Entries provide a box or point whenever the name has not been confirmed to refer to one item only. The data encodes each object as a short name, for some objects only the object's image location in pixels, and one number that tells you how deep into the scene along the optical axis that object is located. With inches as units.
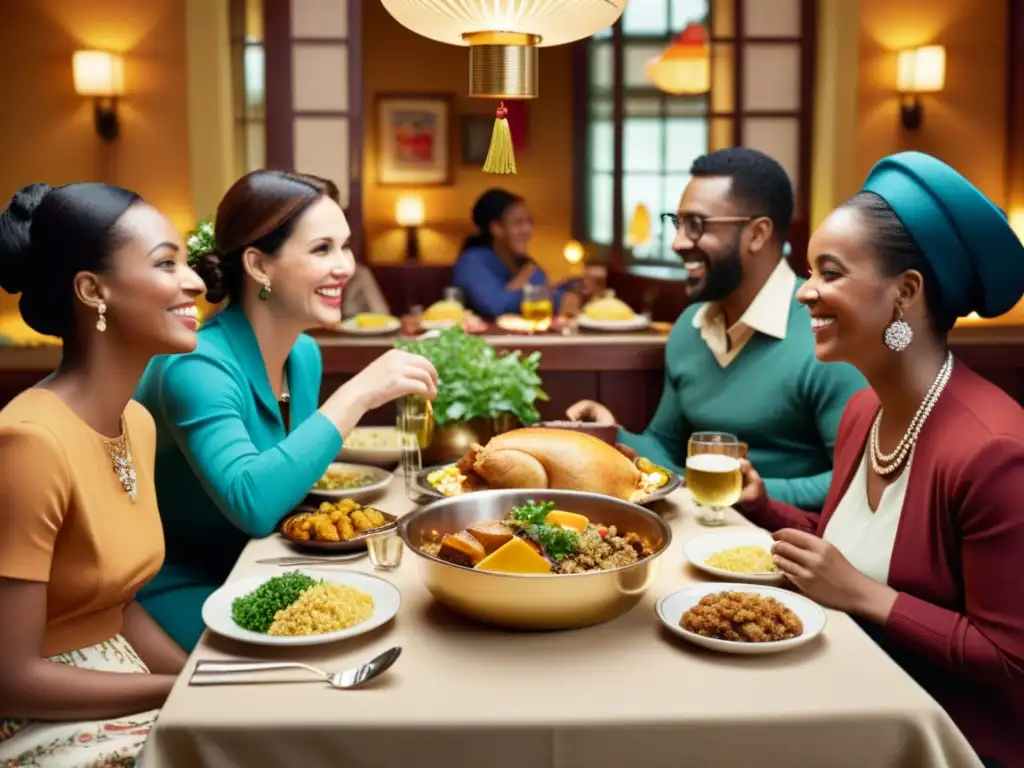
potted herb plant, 94.0
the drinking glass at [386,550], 70.3
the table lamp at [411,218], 350.6
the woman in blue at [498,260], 227.8
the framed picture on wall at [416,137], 358.6
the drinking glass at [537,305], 165.0
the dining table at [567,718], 50.7
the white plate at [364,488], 86.2
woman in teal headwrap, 63.5
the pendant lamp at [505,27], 75.2
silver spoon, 54.0
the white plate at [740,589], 56.7
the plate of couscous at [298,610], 58.4
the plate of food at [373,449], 100.4
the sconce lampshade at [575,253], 206.8
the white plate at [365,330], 159.0
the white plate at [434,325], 163.5
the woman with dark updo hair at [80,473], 58.8
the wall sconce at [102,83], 221.1
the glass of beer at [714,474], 79.4
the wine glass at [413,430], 89.0
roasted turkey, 77.1
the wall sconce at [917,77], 219.0
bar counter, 152.6
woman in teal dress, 77.8
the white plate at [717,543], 72.1
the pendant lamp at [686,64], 222.5
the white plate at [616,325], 158.4
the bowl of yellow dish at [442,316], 165.4
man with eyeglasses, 106.8
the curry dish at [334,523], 74.6
